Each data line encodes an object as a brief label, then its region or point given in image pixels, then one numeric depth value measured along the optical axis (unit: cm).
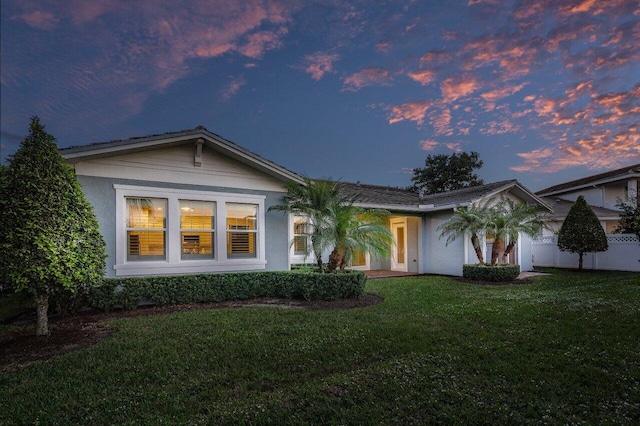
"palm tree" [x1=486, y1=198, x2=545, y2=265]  1400
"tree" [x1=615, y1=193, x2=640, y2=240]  1559
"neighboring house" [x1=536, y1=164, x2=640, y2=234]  2222
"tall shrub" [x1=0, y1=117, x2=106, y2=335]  555
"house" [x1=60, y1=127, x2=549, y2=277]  848
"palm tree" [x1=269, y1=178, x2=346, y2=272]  986
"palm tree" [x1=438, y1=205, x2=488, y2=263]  1387
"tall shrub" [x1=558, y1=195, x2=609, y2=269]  1719
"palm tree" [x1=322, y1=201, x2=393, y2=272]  994
